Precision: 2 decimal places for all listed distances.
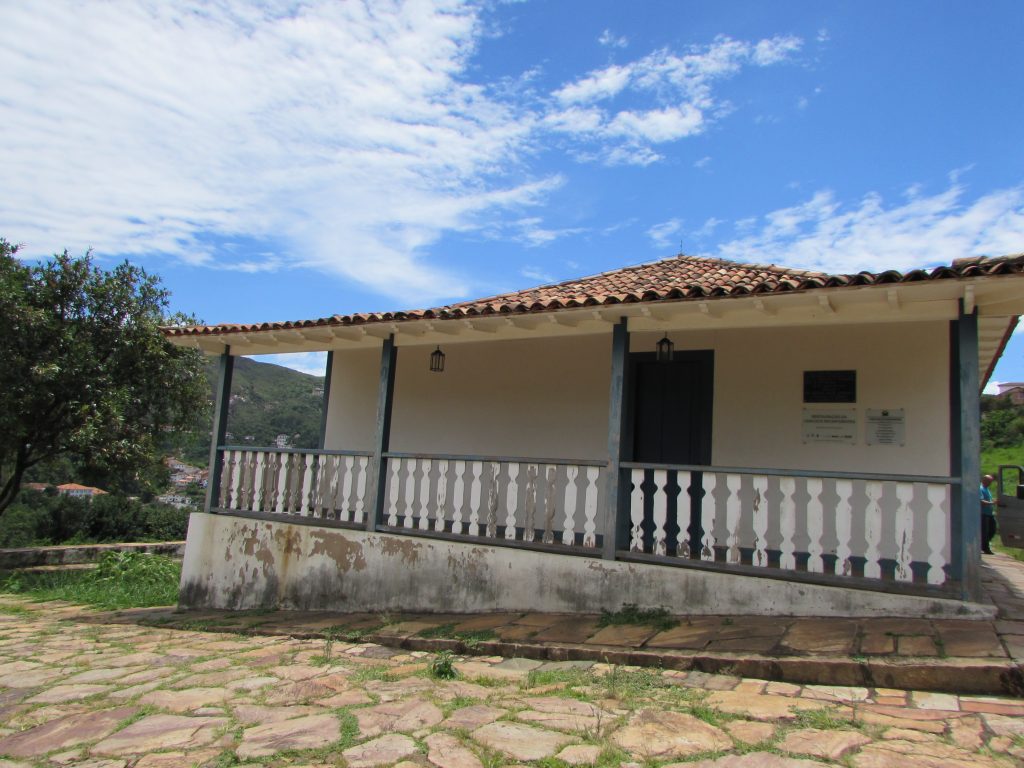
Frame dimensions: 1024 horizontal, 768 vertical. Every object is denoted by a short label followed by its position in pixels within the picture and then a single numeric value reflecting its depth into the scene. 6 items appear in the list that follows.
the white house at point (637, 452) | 4.54
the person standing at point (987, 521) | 9.33
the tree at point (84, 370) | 11.07
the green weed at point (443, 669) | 4.16
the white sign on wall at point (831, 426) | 6.06
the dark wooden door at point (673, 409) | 6.70
